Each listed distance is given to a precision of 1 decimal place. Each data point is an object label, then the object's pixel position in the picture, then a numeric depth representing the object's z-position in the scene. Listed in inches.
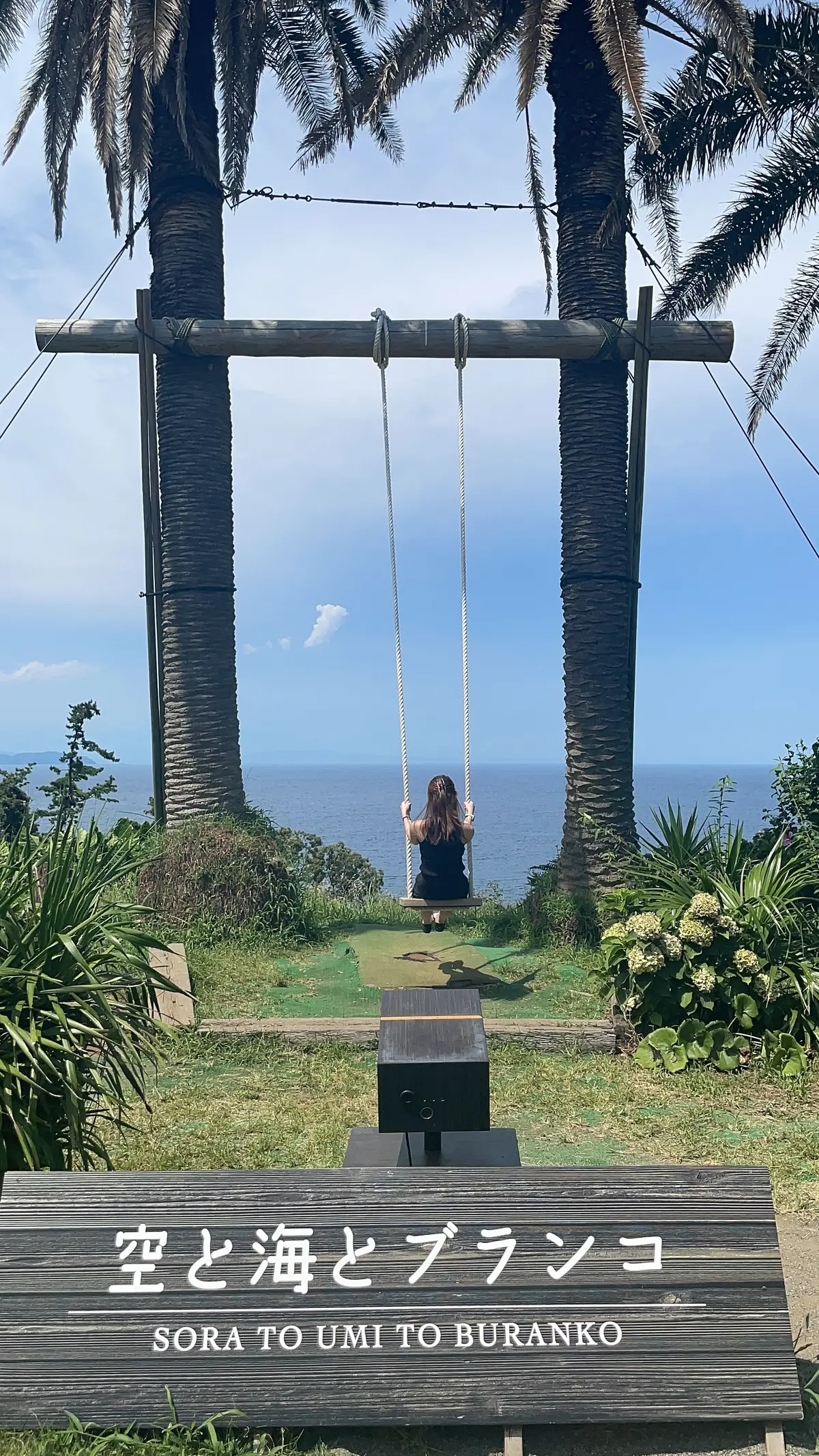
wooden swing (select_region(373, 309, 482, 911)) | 324.2
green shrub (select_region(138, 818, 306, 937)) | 400.2
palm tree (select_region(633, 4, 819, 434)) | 447.5
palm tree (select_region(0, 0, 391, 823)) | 446.6
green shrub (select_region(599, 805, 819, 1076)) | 280.1
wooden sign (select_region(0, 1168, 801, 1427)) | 126.5
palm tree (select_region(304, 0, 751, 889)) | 420.8
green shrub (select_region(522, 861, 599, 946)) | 399.5
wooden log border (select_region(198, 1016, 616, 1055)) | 300.0
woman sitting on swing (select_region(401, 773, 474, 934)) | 337.7
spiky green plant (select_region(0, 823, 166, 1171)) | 167.0
